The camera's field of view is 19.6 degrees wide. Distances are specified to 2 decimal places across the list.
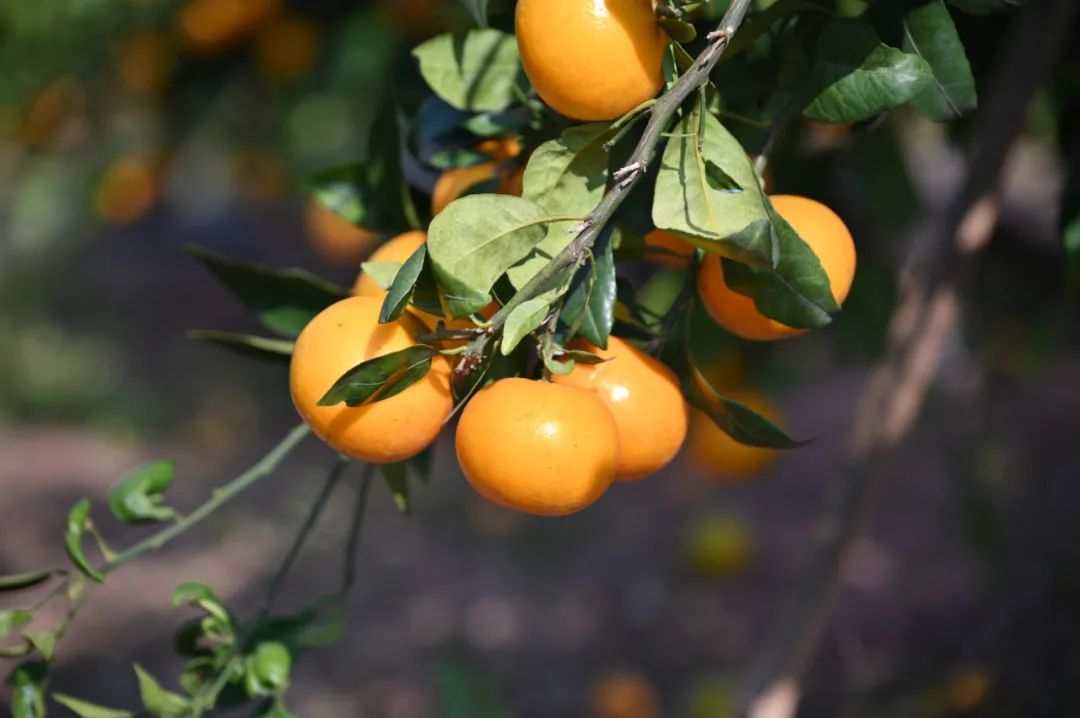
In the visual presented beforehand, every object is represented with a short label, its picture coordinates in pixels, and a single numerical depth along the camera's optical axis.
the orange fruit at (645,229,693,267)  1.28
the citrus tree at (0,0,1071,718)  1.20
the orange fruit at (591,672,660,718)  3.49
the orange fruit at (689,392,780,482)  2.00
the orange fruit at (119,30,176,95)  2.17
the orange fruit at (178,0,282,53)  2.01
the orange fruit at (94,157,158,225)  2.43
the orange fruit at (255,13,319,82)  2.04
